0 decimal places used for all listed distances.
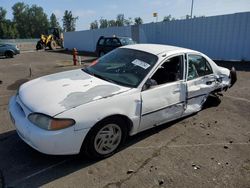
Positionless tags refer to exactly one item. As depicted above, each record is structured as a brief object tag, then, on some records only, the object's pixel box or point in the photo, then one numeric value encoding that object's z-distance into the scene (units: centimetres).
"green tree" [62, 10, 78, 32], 9603
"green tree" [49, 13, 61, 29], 9451
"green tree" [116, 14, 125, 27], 9204
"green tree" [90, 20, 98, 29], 9530
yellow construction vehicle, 2362
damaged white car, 236
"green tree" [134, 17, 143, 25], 8146
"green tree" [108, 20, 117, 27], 9490
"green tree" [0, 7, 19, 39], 7113
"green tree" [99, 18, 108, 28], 9812
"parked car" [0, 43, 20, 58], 1472
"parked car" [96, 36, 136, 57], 1260
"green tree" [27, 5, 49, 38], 8725
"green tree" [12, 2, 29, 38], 8580
